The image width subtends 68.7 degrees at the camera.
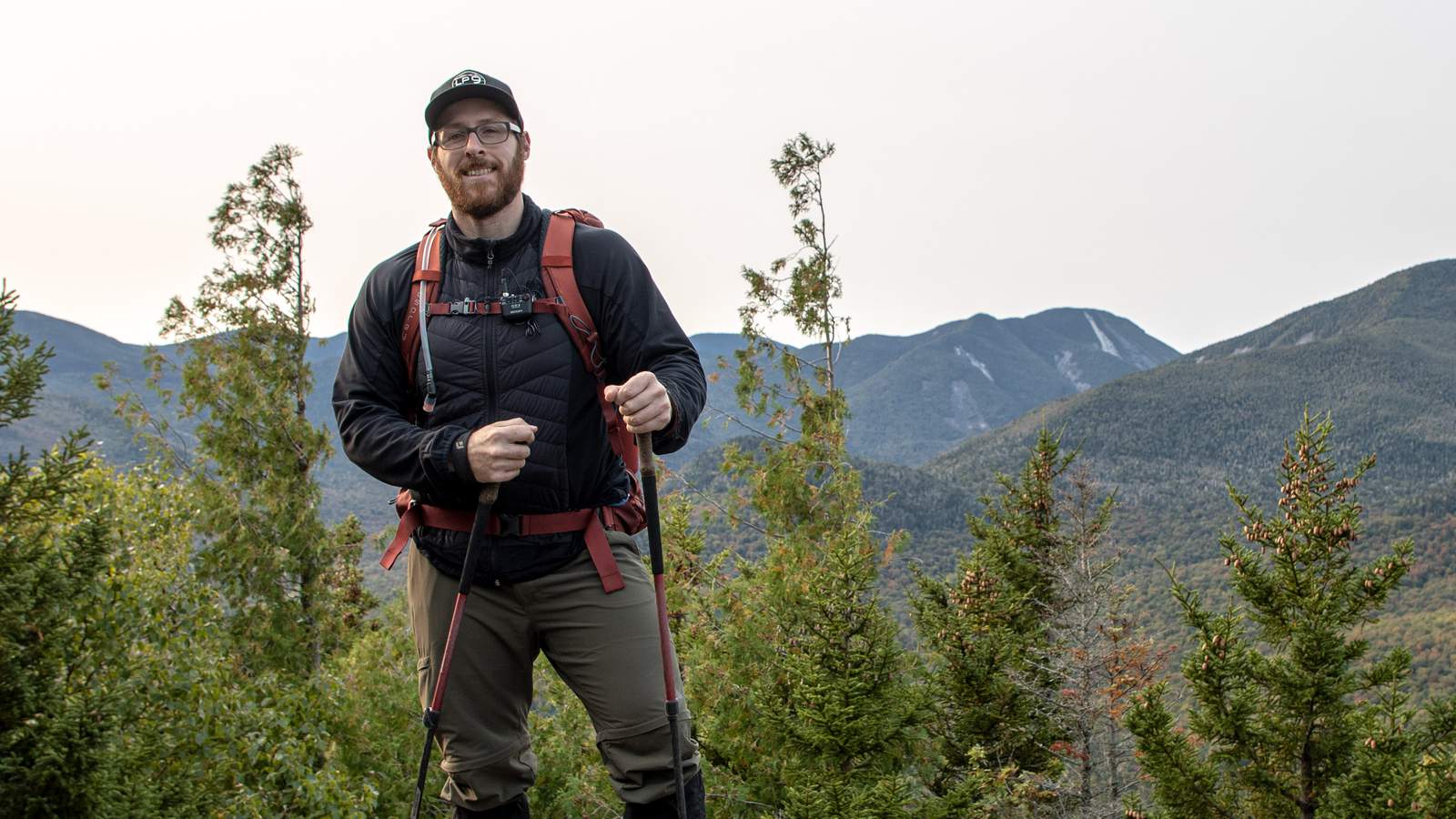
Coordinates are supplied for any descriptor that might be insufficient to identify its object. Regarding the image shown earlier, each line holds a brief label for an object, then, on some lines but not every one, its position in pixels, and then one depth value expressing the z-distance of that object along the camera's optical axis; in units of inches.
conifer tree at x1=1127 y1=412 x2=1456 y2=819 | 438.0
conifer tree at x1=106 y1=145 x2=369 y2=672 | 689.0
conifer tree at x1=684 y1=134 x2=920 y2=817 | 396.5
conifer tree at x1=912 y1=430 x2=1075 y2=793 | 661.3
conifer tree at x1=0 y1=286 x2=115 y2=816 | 181.9
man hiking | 101.0
